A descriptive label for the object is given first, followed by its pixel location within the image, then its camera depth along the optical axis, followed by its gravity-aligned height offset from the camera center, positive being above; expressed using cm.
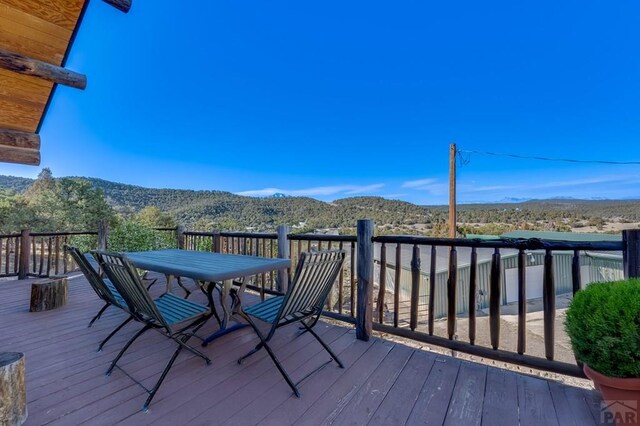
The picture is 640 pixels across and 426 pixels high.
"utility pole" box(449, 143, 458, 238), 989 +110
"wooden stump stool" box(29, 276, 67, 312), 336 -95
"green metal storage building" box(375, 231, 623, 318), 1057 -211
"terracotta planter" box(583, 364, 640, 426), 129 -82
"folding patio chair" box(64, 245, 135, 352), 229 -52
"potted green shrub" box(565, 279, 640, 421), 125 -53
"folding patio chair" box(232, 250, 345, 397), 181 -53
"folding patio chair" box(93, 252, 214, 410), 171 -63
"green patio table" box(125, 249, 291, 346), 223 -44
